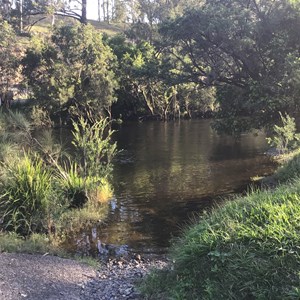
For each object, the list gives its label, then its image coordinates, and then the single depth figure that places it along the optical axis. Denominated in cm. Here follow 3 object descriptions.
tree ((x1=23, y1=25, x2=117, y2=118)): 4169
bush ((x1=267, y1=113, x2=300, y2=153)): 1941
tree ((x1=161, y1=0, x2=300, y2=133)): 2059
